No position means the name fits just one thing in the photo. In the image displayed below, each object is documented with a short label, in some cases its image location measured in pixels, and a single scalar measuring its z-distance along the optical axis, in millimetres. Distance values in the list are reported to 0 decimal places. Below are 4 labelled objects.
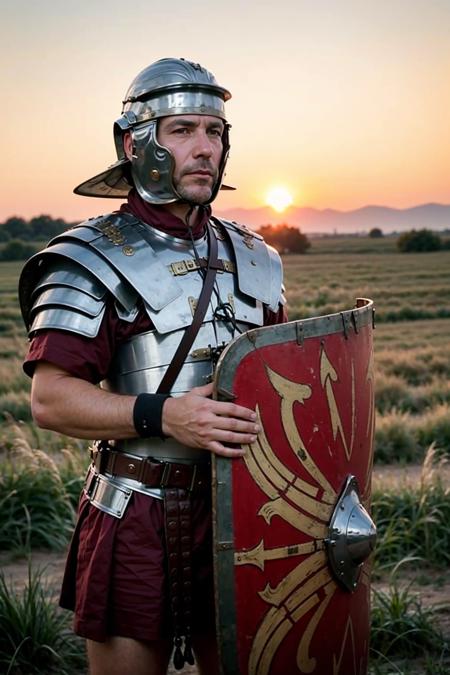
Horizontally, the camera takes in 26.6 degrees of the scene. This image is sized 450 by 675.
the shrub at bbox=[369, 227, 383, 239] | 60625
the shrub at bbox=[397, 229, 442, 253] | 37531
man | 2666
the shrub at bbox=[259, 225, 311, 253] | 45688
